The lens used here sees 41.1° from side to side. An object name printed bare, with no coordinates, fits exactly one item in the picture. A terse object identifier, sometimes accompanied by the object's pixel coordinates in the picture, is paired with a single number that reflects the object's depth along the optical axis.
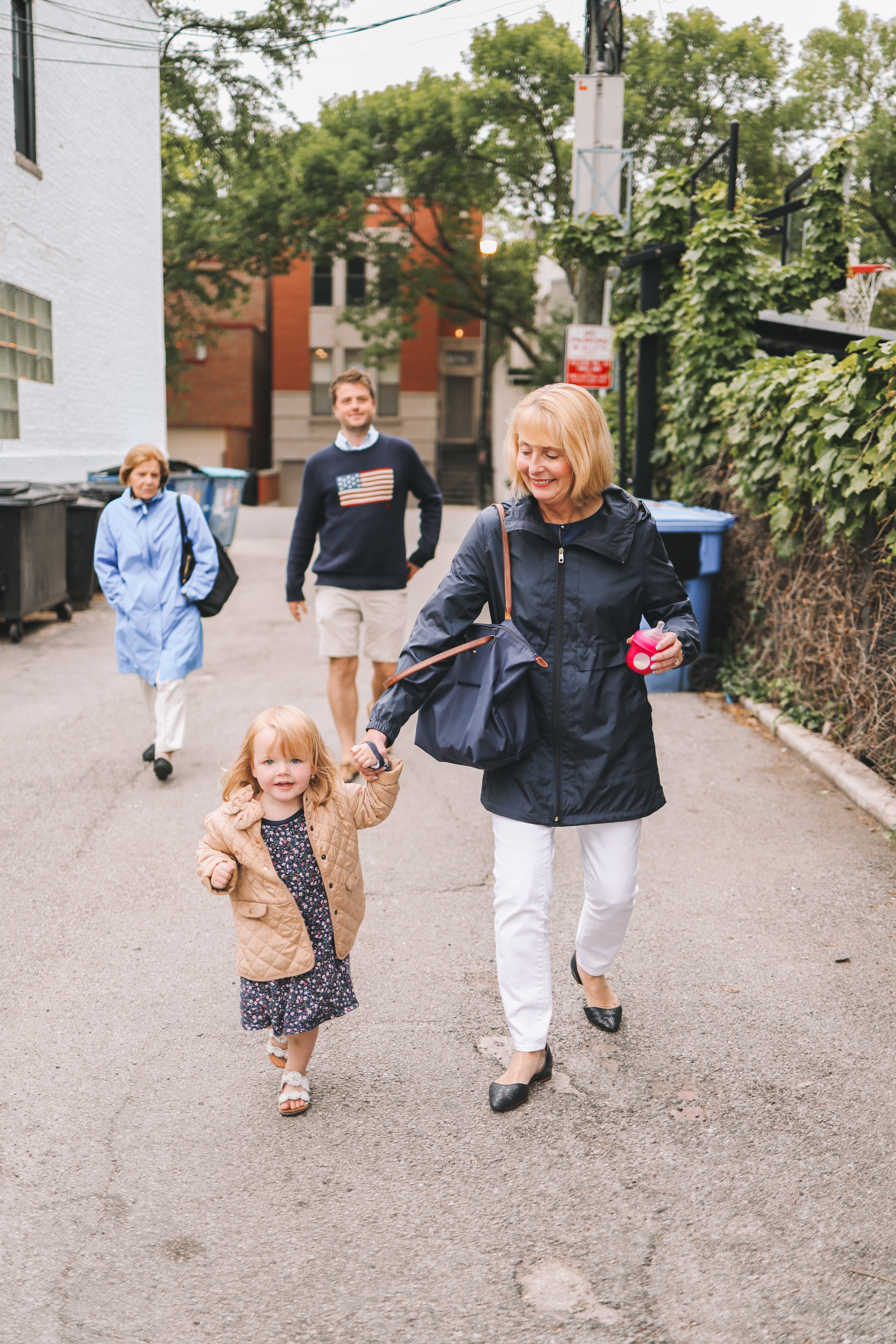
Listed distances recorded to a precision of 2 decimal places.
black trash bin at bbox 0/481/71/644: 10.18
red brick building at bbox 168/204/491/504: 40.03
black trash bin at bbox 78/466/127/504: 12.93
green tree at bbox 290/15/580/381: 26.30
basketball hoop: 9.53
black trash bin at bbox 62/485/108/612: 12.09
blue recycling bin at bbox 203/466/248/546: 16.09
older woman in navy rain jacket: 3.08
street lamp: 38.31
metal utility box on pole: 12.22
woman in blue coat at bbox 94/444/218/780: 6.11
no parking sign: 11.95
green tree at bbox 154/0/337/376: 22.77
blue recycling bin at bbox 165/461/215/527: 15.27
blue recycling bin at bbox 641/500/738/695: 8.16
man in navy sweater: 6.17
